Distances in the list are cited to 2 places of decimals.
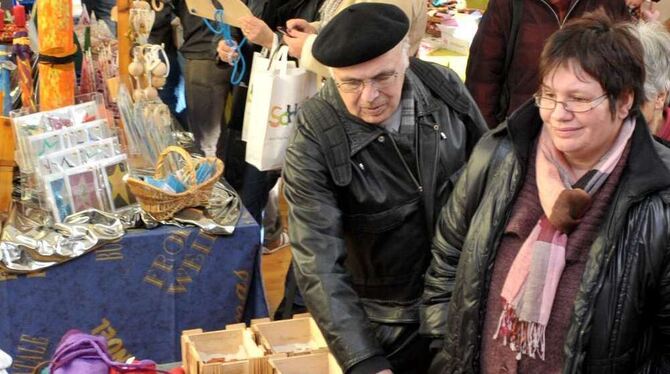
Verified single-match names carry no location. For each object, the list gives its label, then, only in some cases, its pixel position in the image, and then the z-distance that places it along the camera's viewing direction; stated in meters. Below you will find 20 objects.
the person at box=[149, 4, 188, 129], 5.53
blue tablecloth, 3.26
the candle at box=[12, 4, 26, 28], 4.30
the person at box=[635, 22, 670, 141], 2.65
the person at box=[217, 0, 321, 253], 4.19
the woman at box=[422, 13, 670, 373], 2.04
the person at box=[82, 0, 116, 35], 6.03
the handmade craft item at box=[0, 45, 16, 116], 3.76
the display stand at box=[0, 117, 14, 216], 3.34
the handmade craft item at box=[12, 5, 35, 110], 3.74
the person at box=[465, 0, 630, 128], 3.92
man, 2.47
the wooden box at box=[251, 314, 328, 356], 2.58
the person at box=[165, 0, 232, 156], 4.70
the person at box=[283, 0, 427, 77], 3.46
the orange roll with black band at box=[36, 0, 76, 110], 3.50
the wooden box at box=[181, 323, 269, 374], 2.42
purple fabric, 2.44
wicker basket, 3.27
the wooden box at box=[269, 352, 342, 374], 2.41
